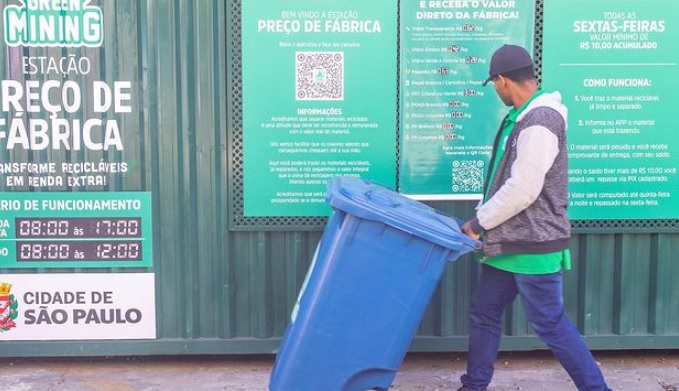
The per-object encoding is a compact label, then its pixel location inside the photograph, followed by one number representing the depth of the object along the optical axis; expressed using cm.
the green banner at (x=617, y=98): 444
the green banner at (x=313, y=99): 438
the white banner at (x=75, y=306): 445
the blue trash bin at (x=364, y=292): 336
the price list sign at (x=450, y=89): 442
